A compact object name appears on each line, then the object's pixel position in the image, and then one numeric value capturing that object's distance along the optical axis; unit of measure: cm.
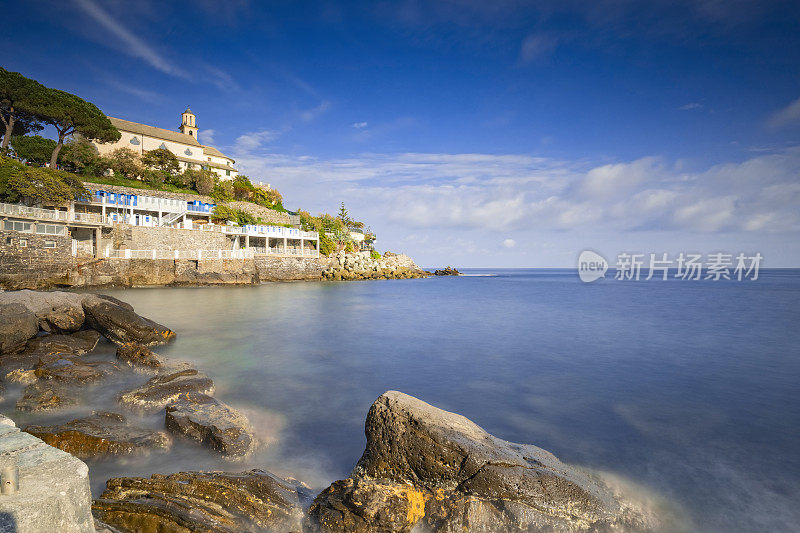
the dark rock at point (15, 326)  934
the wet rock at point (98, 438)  520
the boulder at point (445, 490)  384
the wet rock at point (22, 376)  809
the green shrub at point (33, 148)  3903
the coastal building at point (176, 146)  5247
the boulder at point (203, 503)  326
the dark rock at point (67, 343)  1002
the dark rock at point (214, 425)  569
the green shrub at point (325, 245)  5328
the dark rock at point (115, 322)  1166
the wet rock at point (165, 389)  720
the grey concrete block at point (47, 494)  211
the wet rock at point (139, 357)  961
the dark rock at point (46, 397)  686
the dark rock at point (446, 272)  10209
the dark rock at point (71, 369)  816
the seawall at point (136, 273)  2767
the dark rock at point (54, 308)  1118
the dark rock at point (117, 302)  1319
